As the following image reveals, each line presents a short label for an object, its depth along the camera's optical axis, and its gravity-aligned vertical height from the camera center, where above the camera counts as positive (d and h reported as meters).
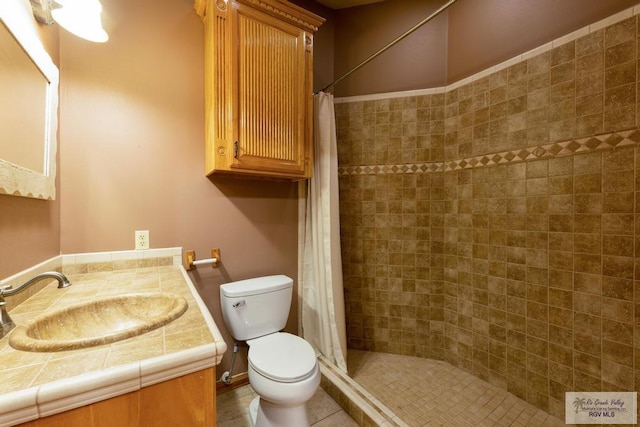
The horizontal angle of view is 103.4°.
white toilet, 1.16 -0.74
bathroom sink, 0.60 -0.34
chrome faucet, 0.66 -0.26
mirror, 0.80 +0.39
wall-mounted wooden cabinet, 1.40 +0.74
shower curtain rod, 1.26 +1.04
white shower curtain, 1.78 -0.22
